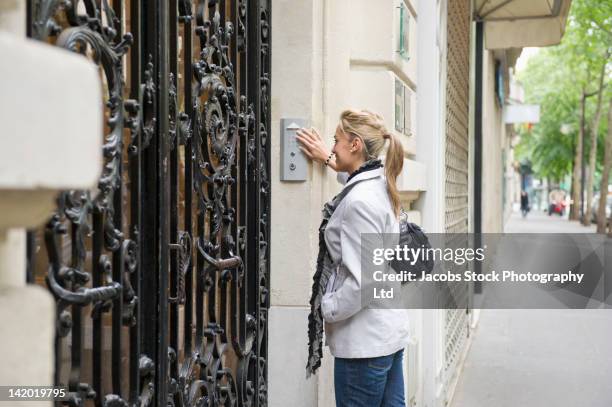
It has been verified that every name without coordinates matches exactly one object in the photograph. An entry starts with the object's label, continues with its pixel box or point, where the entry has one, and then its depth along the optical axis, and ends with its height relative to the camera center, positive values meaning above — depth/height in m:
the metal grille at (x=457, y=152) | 7.86 +0.36
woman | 3.37 -0.32
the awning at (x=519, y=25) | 12.49 +2.39
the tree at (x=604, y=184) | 32.28 +0.16
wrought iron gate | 2.12 -0.08
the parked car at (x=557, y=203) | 63.91 -1.12
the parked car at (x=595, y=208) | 47.85 -1.17
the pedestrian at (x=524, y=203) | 56.47 -1.00
